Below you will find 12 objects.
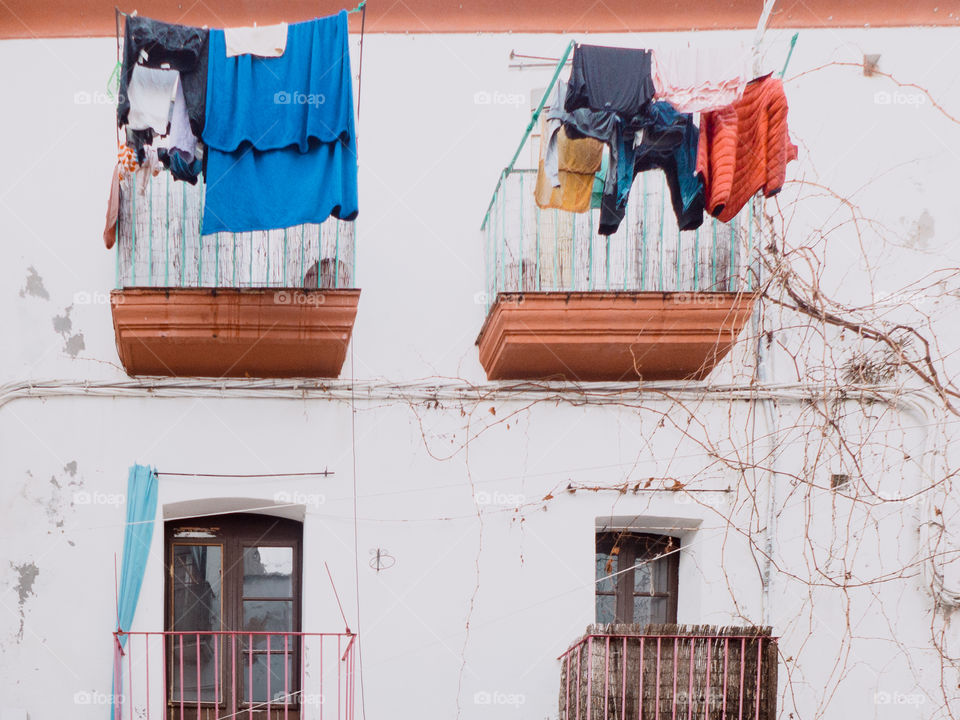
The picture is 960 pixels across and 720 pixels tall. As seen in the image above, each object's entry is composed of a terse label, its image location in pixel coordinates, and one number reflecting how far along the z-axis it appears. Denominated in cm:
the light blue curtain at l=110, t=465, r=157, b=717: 713
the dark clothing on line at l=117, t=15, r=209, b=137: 628
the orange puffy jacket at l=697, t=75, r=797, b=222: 654
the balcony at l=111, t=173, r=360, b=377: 693
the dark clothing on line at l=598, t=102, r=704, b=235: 669
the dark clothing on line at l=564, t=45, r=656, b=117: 642
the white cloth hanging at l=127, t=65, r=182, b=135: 633
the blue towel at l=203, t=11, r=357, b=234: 639
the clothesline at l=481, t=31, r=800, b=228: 641
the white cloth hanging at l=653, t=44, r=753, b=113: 647
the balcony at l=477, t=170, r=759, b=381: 701
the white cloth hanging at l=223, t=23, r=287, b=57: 651
